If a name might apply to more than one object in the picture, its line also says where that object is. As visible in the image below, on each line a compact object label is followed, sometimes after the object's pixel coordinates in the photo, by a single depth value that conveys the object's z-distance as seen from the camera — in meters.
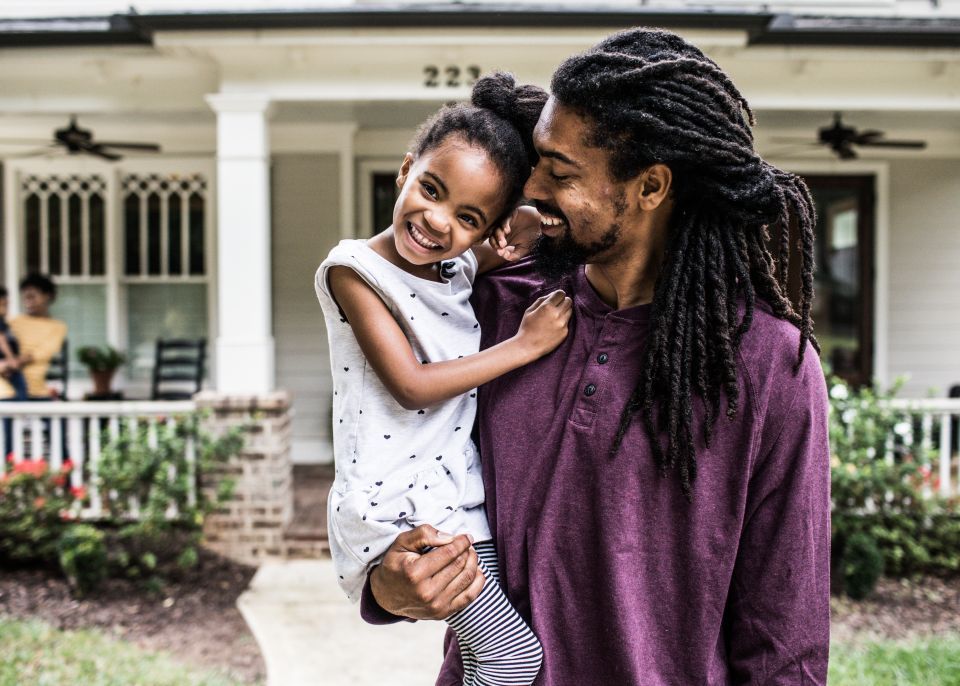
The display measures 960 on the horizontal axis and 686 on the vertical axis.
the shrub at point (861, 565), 5.09
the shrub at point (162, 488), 5.48
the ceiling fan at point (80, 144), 7.22
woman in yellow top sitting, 6.85
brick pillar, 5.66
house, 5.77
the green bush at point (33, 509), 5.48
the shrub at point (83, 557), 5.16
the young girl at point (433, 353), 1.51
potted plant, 7.80
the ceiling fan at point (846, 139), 7.17
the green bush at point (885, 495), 5.34
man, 1.34
